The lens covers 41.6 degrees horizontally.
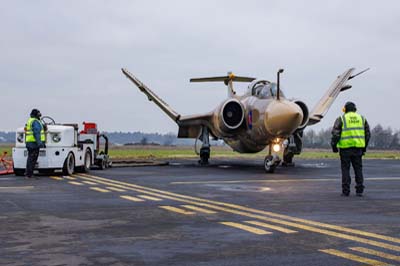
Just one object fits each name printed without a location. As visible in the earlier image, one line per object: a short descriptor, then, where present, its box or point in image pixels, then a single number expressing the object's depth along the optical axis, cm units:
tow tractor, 1619
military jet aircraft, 1869
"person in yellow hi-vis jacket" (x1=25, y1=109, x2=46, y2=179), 1537
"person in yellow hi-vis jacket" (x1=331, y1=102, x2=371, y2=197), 1144
